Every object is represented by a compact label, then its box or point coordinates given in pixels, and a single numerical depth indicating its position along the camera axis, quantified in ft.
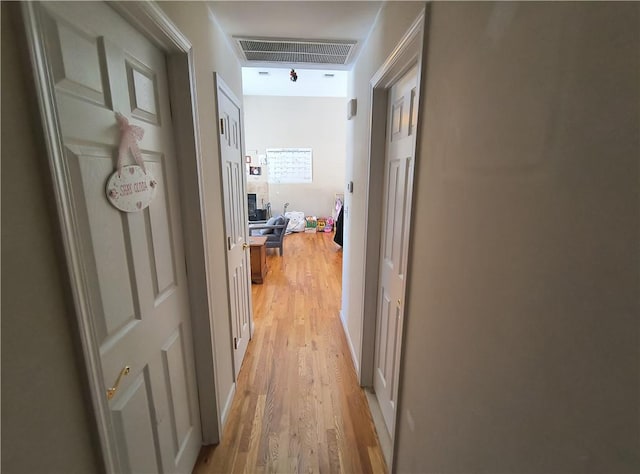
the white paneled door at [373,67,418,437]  4.37
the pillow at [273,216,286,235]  16.48
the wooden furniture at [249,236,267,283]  12.48
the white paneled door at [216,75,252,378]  5.78
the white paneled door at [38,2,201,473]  2.31
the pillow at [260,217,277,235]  16.38
